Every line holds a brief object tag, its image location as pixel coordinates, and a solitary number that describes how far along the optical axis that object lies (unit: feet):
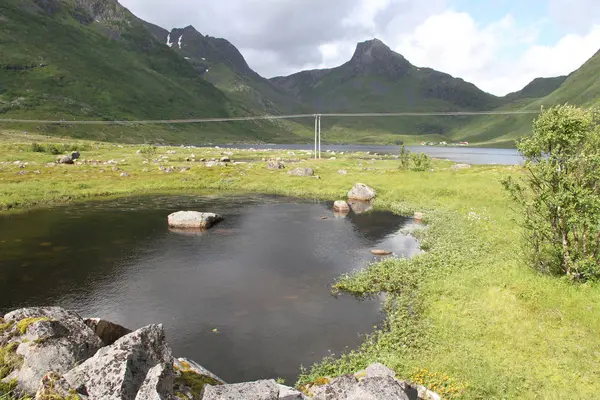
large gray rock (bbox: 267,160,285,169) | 330.54
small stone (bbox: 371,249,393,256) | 123.85
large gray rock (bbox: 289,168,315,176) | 297.74
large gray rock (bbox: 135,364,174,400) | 30.86
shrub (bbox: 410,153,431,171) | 302.53
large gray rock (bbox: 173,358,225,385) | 46.09
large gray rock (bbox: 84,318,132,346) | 51.06
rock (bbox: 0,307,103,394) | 37.52
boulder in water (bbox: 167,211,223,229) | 155.22
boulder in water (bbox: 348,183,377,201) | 221.66
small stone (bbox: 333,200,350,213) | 193.47
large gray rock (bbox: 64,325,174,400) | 32.27
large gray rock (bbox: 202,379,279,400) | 33.06
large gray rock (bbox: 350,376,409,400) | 36.43
